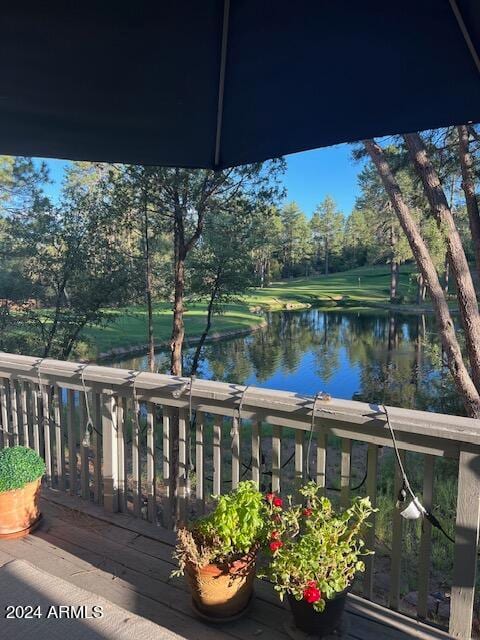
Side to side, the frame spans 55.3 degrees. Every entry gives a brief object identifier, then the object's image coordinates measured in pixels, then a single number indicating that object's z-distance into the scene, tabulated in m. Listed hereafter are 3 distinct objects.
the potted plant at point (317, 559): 1.34
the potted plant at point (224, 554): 1.45
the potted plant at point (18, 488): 1.89
